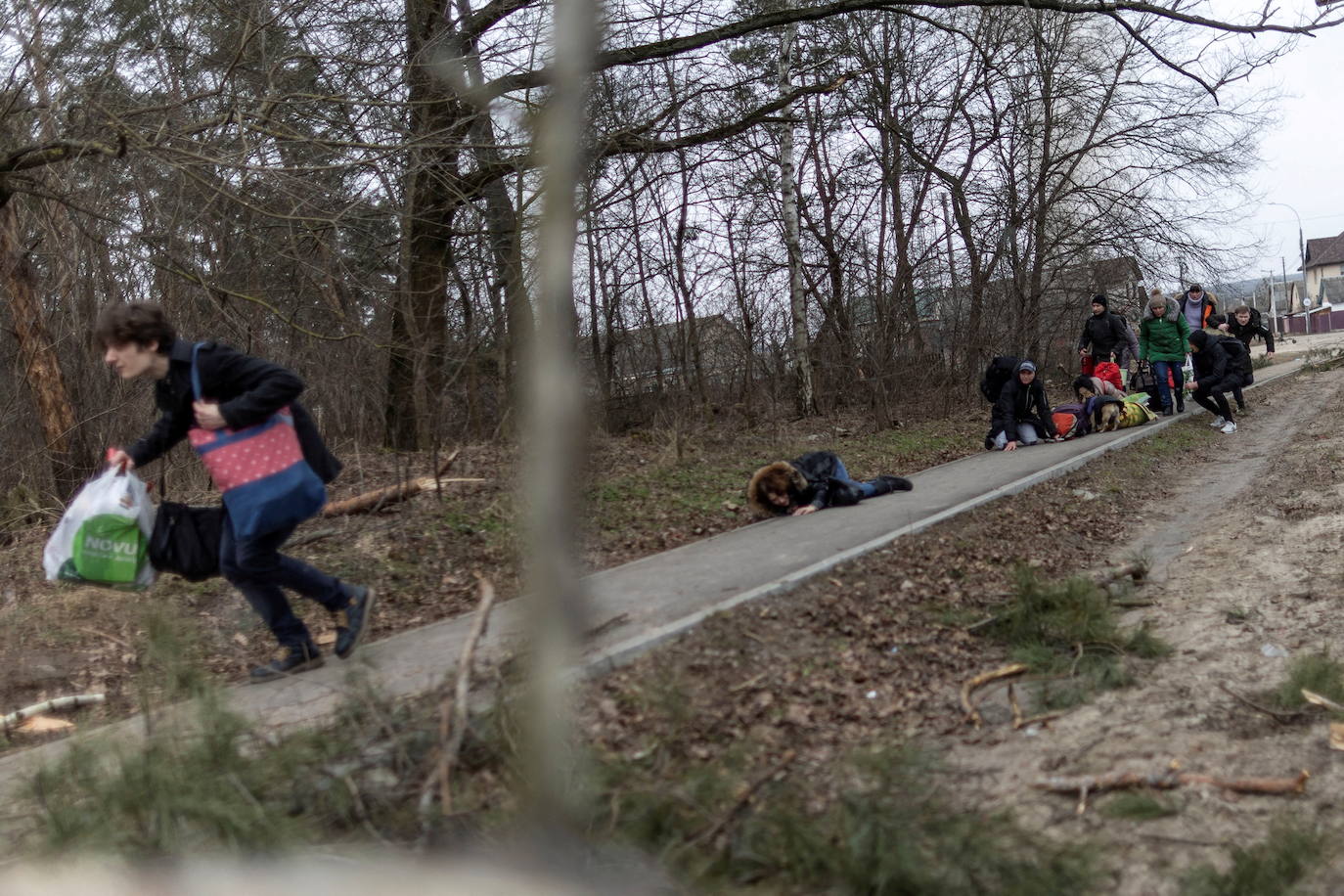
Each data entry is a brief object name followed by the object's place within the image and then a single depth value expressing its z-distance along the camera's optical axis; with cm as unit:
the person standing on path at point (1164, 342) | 1584
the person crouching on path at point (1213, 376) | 1487
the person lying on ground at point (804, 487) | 969
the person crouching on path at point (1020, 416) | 1408
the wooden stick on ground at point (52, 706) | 555
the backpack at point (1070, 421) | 1464
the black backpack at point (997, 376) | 1397
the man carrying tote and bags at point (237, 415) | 491
